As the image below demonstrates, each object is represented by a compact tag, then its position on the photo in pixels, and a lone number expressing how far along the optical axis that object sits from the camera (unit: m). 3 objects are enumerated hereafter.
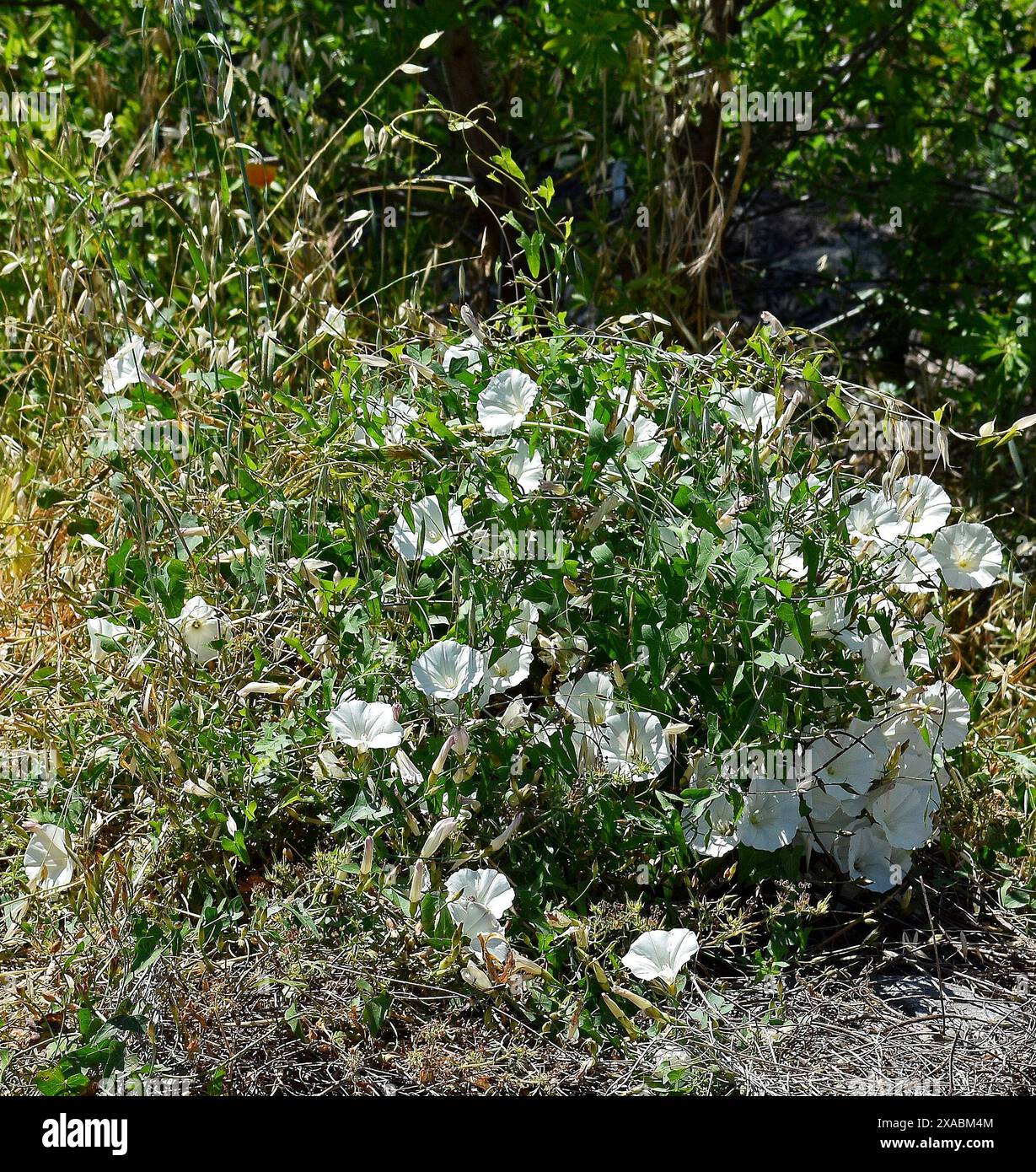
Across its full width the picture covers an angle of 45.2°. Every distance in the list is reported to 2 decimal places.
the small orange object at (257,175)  3.18
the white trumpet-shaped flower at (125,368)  2.26
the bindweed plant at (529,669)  1.78
